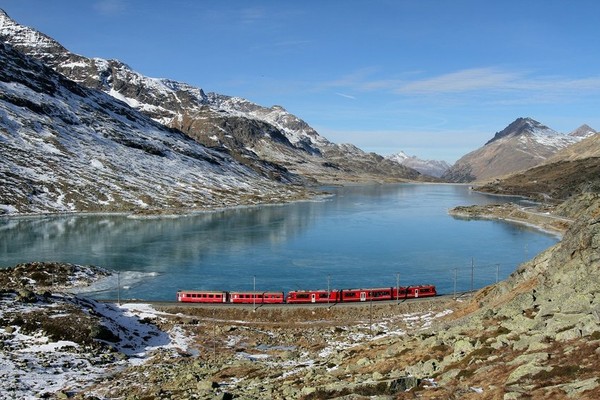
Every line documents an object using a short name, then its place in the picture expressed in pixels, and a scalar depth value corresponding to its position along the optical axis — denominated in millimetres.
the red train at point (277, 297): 80619
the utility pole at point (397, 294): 83906
